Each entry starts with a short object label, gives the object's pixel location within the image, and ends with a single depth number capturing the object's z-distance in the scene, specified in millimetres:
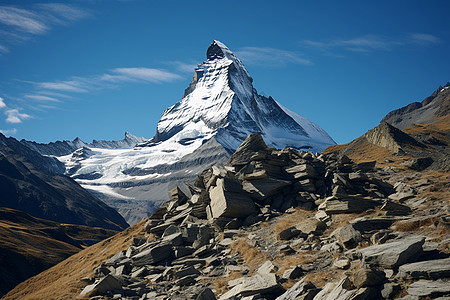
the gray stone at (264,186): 28641
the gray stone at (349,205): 22938
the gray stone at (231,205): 26844
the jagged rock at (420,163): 33125
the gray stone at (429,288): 11461
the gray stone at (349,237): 17531
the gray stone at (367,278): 12727
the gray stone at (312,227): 21172
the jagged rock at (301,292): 13523
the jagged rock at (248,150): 32938
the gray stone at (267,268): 17344
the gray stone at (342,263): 15688
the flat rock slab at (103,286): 19422
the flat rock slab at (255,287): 15219
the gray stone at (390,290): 12336
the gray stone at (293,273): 16275
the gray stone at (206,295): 16141
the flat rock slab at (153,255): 23312
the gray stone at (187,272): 20141
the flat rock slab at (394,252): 13570
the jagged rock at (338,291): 12511
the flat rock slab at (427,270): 12273
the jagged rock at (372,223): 18609
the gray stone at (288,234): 21703
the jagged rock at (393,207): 21591
